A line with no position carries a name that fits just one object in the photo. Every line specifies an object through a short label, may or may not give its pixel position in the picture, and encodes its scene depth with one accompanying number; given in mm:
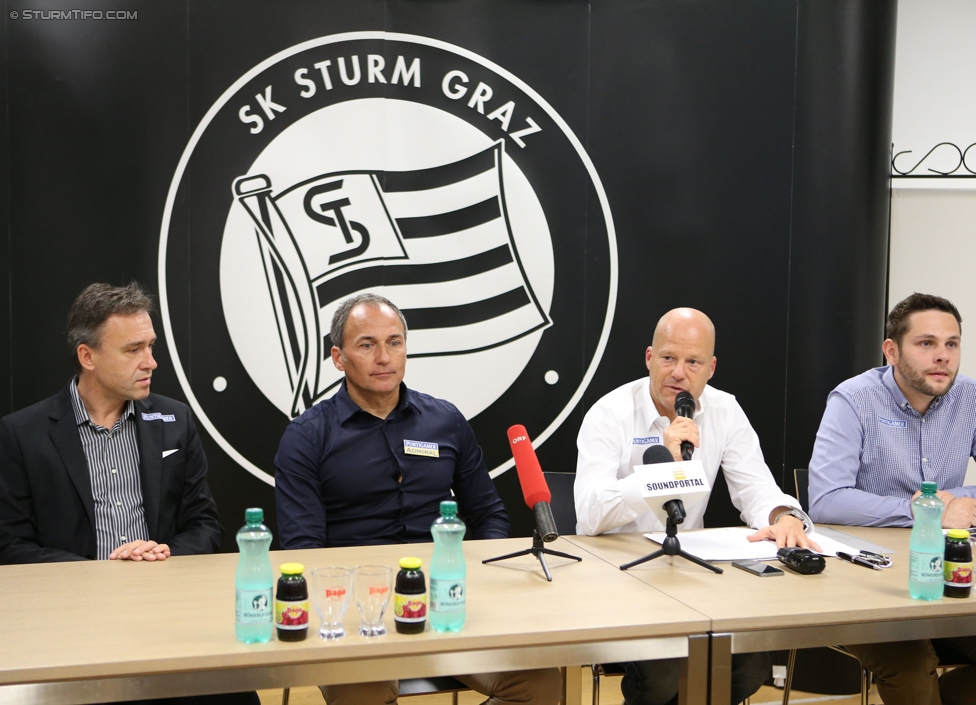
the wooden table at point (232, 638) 1591
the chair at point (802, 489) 2996
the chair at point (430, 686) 2355
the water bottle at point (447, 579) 1750
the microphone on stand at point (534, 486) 2105
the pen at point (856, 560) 2298
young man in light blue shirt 2967
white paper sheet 2375
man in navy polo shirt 2783
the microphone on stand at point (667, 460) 2205
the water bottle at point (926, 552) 2010
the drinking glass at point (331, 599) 1725
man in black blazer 2541
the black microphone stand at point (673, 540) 2207
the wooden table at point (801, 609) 1881
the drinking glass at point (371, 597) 1738
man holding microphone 2488
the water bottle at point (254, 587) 1672
